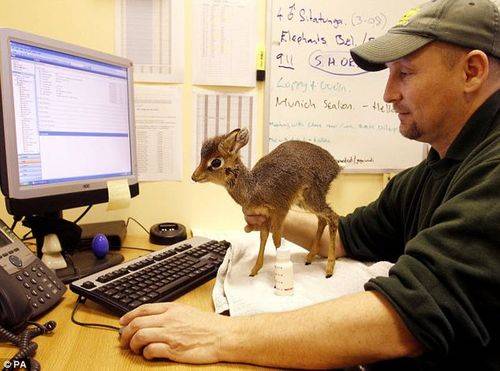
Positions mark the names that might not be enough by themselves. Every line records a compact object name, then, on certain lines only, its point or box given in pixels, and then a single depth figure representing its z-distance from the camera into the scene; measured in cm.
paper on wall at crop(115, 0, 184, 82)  134
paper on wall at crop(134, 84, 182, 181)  138
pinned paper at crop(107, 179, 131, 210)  113
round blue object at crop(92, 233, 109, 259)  108
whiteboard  144
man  59
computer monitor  89
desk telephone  67
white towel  82
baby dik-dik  94
